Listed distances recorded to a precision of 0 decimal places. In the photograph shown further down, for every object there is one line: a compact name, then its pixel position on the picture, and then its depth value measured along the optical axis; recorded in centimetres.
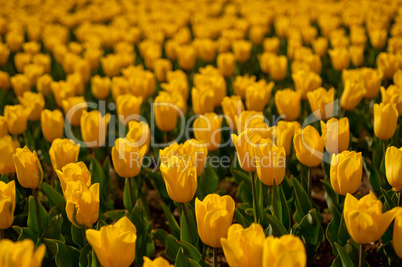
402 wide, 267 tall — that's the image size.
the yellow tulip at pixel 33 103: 337
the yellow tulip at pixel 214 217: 178
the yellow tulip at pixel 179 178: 203
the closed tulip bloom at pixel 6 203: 191
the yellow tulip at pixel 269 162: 212
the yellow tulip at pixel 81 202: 196
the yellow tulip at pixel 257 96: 326
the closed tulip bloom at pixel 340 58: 407
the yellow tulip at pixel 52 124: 298
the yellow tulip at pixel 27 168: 221
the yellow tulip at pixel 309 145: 223
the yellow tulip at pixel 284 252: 133
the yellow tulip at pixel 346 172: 198
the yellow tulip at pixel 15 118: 298
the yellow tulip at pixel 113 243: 166
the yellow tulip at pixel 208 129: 267
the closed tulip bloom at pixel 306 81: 344
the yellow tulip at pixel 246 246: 154
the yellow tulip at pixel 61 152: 246
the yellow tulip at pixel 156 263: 147
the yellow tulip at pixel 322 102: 302
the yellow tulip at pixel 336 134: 233
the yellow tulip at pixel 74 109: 340
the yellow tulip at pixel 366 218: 167
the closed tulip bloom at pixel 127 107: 324
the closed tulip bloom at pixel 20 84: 392
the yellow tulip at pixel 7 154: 245
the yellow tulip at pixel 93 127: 279
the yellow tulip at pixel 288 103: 311
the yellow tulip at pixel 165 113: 307
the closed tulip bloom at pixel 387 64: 369
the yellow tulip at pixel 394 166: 195
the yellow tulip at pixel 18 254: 139
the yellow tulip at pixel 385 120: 252
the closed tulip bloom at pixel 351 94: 304
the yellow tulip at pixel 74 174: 207
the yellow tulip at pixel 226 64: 425
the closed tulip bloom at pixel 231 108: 304
